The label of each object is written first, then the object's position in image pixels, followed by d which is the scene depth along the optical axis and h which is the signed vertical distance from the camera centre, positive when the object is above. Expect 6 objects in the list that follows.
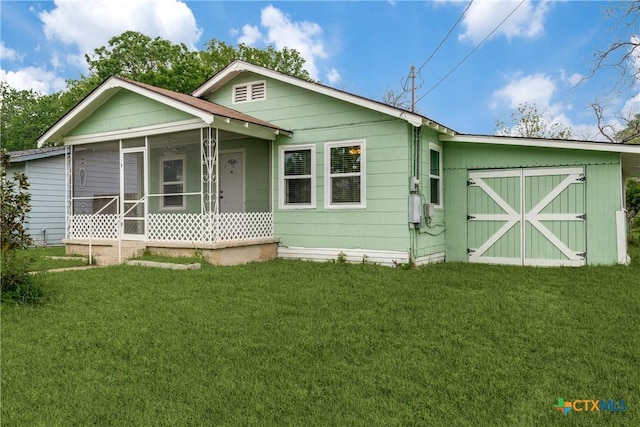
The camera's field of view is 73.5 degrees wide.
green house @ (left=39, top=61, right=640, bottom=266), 8.65 +0.69
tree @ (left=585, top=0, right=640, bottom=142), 14.77 +5.87
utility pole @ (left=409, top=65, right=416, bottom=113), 22.75 +7.09
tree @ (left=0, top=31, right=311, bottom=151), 30.23 +11.28
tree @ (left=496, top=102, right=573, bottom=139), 25.69 +5.45
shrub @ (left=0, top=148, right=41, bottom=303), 5.43 -0.41
